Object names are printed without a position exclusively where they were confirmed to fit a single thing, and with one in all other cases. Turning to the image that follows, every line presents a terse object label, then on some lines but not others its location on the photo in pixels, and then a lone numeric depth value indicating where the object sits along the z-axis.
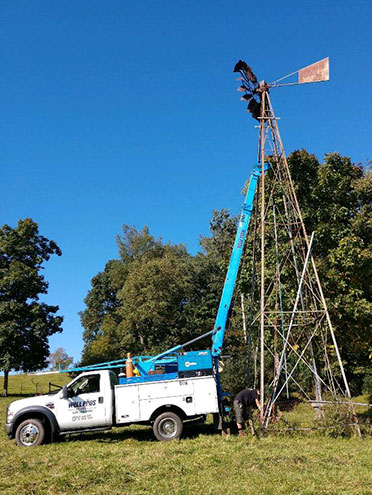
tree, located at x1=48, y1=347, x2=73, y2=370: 87.38
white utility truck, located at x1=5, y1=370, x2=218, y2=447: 12.69
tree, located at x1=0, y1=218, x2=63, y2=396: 31.97
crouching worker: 12.81
